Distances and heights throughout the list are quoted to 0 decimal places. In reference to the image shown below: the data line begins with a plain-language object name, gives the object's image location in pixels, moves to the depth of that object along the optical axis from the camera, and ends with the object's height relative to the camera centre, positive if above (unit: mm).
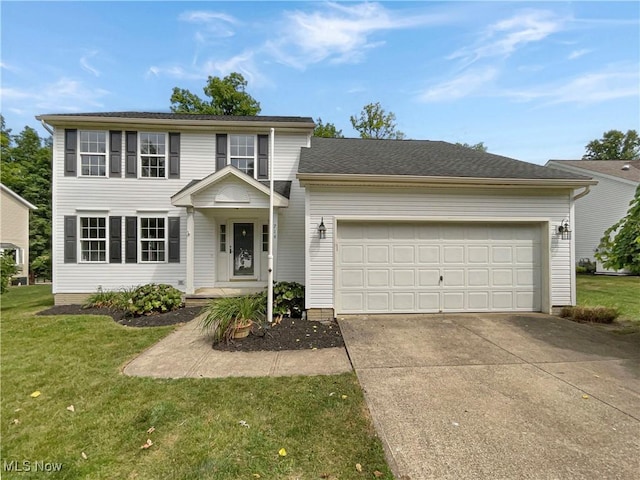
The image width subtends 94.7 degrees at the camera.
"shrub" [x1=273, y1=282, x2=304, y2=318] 6965 -1448
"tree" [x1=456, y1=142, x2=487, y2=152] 37656 +12012
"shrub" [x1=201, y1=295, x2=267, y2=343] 5473 -1478
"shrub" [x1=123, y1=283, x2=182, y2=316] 7746 -1620
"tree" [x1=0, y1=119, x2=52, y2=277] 23281 +4726
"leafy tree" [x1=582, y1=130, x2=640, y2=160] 32875 +10691
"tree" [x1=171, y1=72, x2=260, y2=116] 21141 +10296
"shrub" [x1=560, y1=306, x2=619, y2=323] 6852 -1778
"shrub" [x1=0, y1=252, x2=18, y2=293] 8609 -862
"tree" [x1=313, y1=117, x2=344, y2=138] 22142 +8433
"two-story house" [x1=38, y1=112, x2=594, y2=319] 7125 +665
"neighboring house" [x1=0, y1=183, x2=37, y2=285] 19516 +912
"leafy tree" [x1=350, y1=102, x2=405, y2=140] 23125 +9312
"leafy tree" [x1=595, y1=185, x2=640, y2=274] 5328 -145
